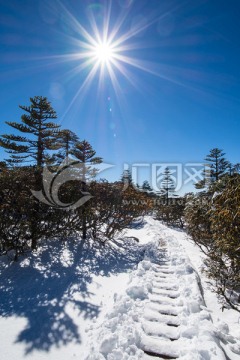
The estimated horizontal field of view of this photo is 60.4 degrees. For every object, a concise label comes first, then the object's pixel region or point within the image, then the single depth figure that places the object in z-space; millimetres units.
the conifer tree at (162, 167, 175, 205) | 42947
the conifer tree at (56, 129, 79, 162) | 18627
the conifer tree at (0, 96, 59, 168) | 11034
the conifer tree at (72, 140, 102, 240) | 12305
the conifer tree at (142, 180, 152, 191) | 54944
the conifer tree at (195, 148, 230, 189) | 24688
